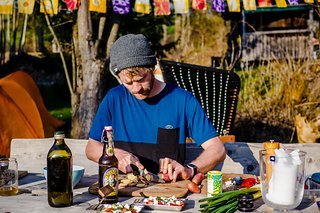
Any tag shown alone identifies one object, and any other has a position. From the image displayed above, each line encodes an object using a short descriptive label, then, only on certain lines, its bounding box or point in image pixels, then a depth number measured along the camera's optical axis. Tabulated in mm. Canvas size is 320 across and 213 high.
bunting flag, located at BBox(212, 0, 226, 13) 6633
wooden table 2711
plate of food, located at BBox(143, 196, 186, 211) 2490
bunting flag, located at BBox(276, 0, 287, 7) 6676
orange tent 7301
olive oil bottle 2590
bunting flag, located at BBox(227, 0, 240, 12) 6512
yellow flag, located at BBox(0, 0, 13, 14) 6324
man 3328
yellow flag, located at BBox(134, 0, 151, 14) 6441
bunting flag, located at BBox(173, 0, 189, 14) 6471
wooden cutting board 2730
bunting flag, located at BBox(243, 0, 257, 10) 6531
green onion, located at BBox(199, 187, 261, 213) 2438
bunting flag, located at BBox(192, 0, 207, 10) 6637
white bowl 2893
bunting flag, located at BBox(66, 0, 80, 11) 6285
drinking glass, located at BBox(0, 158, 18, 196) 2850
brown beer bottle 2637
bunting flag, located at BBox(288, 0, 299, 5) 6896
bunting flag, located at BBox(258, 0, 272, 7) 6828
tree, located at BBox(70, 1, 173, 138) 6699
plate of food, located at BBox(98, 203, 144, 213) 2441
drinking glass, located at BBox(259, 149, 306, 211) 2410
